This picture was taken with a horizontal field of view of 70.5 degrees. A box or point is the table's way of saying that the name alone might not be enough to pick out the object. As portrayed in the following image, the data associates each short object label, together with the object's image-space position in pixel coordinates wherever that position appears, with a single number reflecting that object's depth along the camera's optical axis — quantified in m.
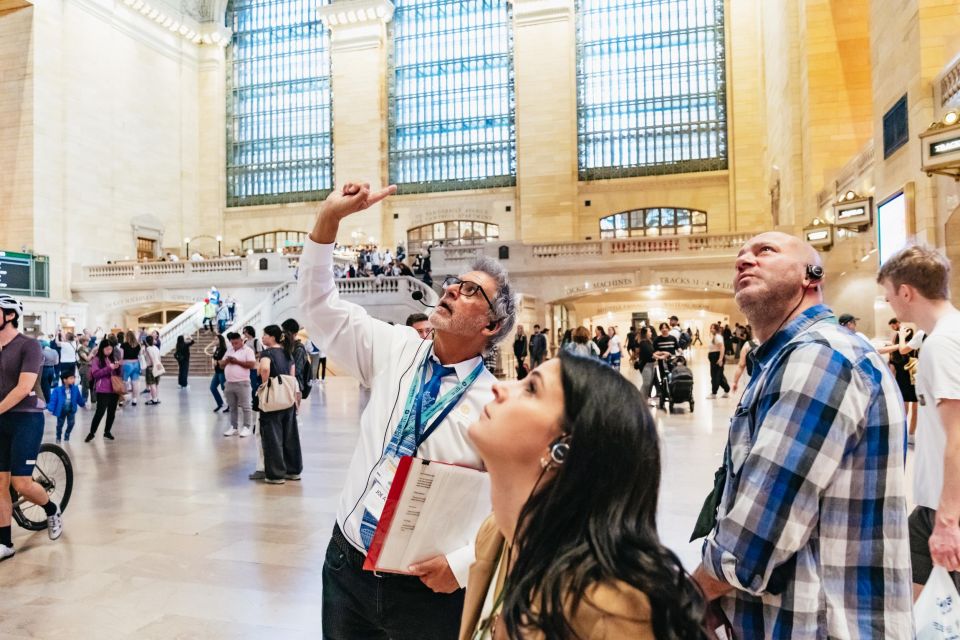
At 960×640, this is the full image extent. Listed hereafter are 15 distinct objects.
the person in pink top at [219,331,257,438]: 9.61
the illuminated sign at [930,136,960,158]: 7.50
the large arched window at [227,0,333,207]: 35.16
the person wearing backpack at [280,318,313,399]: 9.47
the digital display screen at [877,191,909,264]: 9.88
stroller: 11.14
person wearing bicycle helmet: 4.27
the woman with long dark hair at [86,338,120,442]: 9.40
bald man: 1.44
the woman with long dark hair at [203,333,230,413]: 12.30
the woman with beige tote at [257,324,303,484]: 6.60
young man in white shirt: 2.33
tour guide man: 1.82
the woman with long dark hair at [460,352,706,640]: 1.02
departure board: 24.41
